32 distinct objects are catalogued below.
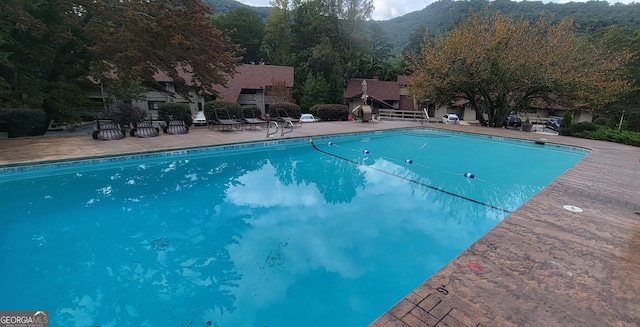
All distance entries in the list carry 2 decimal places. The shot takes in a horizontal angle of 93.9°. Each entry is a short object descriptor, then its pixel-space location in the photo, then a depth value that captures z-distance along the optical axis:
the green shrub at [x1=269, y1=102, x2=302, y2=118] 17.58
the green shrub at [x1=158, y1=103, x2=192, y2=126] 13.09
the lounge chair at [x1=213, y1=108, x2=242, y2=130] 12.95
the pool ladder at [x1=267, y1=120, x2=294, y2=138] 11.82
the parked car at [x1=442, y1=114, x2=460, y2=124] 24.45
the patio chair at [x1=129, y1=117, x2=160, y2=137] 10.62
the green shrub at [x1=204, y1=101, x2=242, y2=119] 14.95
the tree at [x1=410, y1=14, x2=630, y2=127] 14.48
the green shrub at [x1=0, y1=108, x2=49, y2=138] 9.53
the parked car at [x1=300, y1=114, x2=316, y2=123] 19.95
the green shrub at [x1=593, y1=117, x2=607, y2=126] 18.06
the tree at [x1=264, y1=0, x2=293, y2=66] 33.75
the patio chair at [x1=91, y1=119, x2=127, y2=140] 9.84
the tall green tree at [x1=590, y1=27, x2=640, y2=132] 19.27
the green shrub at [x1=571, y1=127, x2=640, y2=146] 12.34
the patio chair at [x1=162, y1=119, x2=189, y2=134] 11.67
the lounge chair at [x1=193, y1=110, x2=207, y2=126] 14.30
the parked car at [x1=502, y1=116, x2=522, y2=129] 23.68
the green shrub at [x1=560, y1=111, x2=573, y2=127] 15.16
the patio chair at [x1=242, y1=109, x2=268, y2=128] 16.02
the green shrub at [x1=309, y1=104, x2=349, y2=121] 20.31
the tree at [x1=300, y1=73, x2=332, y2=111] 28.58
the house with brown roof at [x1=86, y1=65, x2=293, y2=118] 24.95
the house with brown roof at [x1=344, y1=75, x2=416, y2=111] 30.22
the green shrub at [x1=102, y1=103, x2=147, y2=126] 10.55
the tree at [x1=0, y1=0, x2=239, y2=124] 10.16
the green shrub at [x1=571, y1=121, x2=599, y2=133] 14.28
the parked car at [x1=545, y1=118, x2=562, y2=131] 23.30
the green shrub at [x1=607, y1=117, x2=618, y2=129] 16.84
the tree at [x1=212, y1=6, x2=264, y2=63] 36.22
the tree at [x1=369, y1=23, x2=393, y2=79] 37.09
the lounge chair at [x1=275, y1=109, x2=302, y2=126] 14.78
